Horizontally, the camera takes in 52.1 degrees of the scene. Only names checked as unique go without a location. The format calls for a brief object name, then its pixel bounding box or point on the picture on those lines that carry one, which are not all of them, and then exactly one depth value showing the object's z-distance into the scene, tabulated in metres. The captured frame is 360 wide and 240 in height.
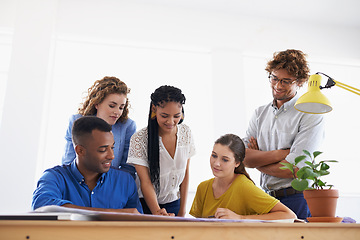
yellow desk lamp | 1.44
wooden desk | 0.74
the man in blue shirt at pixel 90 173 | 1.50
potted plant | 1.19
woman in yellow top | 1.52
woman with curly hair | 2.12
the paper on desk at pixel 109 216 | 0.82
